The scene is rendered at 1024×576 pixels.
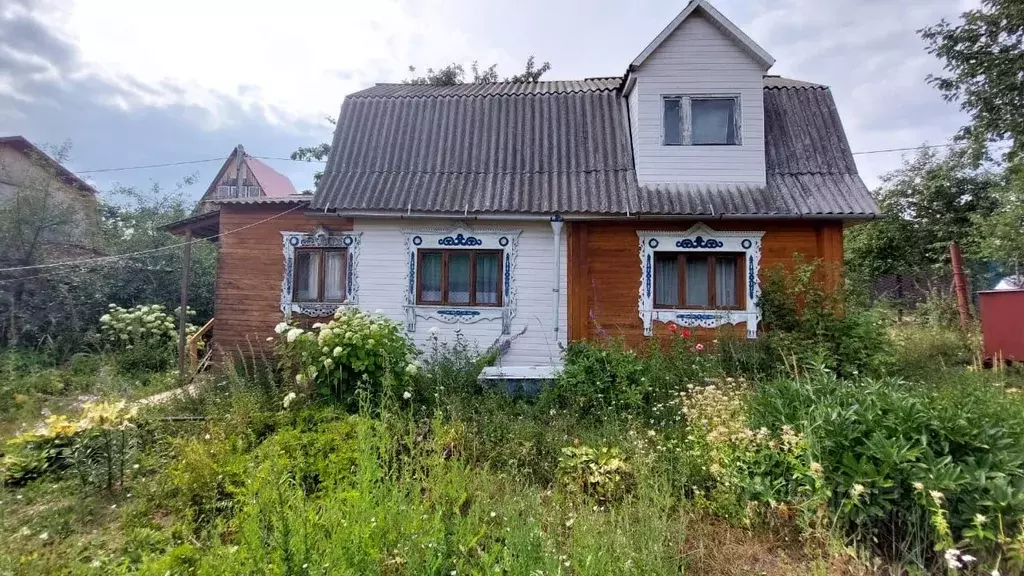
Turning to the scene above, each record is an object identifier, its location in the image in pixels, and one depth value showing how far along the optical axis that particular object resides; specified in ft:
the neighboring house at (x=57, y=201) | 34.76
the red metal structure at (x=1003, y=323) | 23.61
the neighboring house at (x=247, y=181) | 80.94
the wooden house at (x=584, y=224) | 25.59
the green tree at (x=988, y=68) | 36.55
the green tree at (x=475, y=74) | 55.01
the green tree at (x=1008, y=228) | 34.42
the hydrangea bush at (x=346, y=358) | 17.07
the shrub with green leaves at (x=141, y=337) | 30.76
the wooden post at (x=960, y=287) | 29.63
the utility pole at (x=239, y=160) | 70.32
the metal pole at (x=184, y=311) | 27.07
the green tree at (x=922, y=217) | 47.83
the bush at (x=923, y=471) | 8.00
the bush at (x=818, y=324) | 21.58
